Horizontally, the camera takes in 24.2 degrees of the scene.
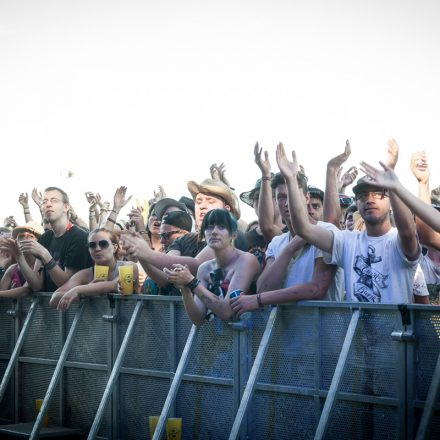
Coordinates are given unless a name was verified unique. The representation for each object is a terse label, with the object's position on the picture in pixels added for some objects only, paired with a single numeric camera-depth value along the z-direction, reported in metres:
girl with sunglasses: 10.23
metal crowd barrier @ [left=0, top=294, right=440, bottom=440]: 7.12
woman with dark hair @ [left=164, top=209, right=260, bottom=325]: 8.31
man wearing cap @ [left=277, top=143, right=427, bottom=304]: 7.57
